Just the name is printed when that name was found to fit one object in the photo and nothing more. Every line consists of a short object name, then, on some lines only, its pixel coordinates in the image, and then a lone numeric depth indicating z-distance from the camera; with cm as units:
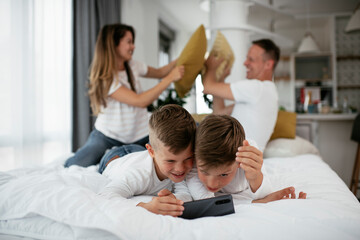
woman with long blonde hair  184
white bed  68
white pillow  208
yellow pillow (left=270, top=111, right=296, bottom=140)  231
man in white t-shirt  162
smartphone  82
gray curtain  296
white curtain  216
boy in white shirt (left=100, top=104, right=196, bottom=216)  94
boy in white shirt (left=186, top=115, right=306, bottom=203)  88
